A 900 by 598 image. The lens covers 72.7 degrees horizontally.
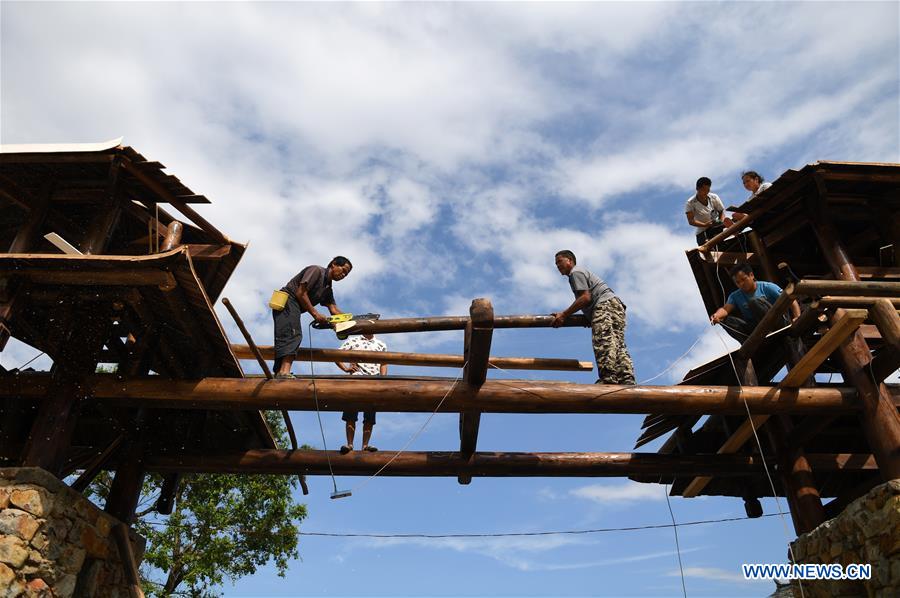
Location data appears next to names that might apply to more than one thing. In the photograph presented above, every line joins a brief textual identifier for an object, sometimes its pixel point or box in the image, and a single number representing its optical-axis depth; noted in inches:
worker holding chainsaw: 300.8
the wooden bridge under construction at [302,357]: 254.2
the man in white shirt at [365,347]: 367.6
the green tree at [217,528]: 621.6
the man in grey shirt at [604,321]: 289.4
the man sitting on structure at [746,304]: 303.1
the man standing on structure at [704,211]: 393.1
